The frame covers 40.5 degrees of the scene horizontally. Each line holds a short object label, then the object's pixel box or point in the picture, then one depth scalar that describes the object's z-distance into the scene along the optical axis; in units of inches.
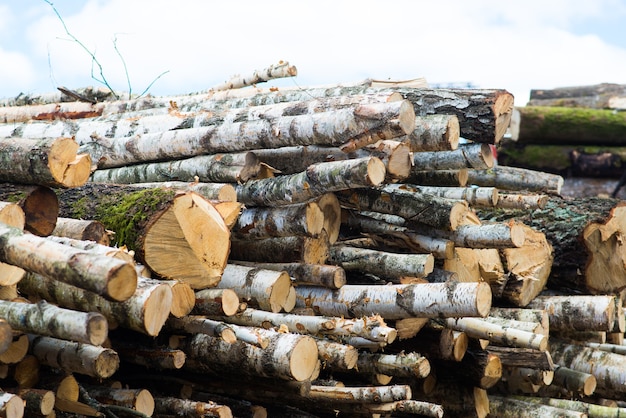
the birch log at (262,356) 182.4
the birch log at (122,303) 166.2
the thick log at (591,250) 301.3
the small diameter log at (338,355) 202.4
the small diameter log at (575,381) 272.1
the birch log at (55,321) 152.2
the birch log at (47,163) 177.3
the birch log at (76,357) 169.8
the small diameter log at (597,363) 276.1
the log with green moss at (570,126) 553.0
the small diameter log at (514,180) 324.5
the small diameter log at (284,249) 236.7
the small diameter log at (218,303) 191.3
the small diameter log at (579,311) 273.0
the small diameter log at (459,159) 260.8
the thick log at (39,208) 183.8
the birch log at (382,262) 236.7
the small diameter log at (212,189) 224.2
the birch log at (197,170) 240.1
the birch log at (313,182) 211.2
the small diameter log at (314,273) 227.1
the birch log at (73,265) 142.3
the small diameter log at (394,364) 221.1
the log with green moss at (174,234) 193.5
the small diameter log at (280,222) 226.7
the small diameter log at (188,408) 188.7
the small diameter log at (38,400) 166.6
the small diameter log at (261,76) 350.9
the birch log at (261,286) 214.7
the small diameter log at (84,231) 193.2
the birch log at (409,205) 246.1
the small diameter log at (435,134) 233.1
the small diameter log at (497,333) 238.4
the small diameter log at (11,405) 151.3
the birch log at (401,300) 210.7
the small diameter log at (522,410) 261.3
